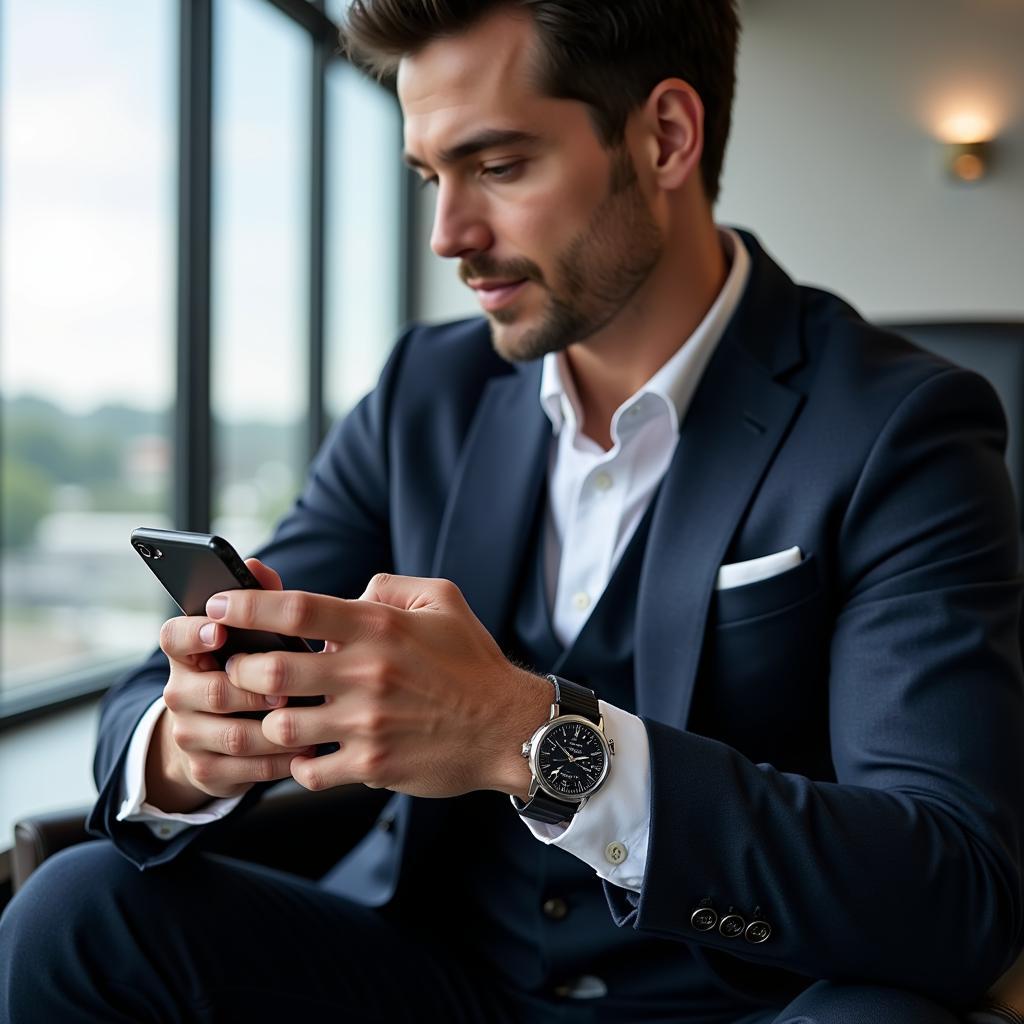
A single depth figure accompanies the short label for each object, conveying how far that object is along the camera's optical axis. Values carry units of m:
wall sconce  4.68
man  0.94
